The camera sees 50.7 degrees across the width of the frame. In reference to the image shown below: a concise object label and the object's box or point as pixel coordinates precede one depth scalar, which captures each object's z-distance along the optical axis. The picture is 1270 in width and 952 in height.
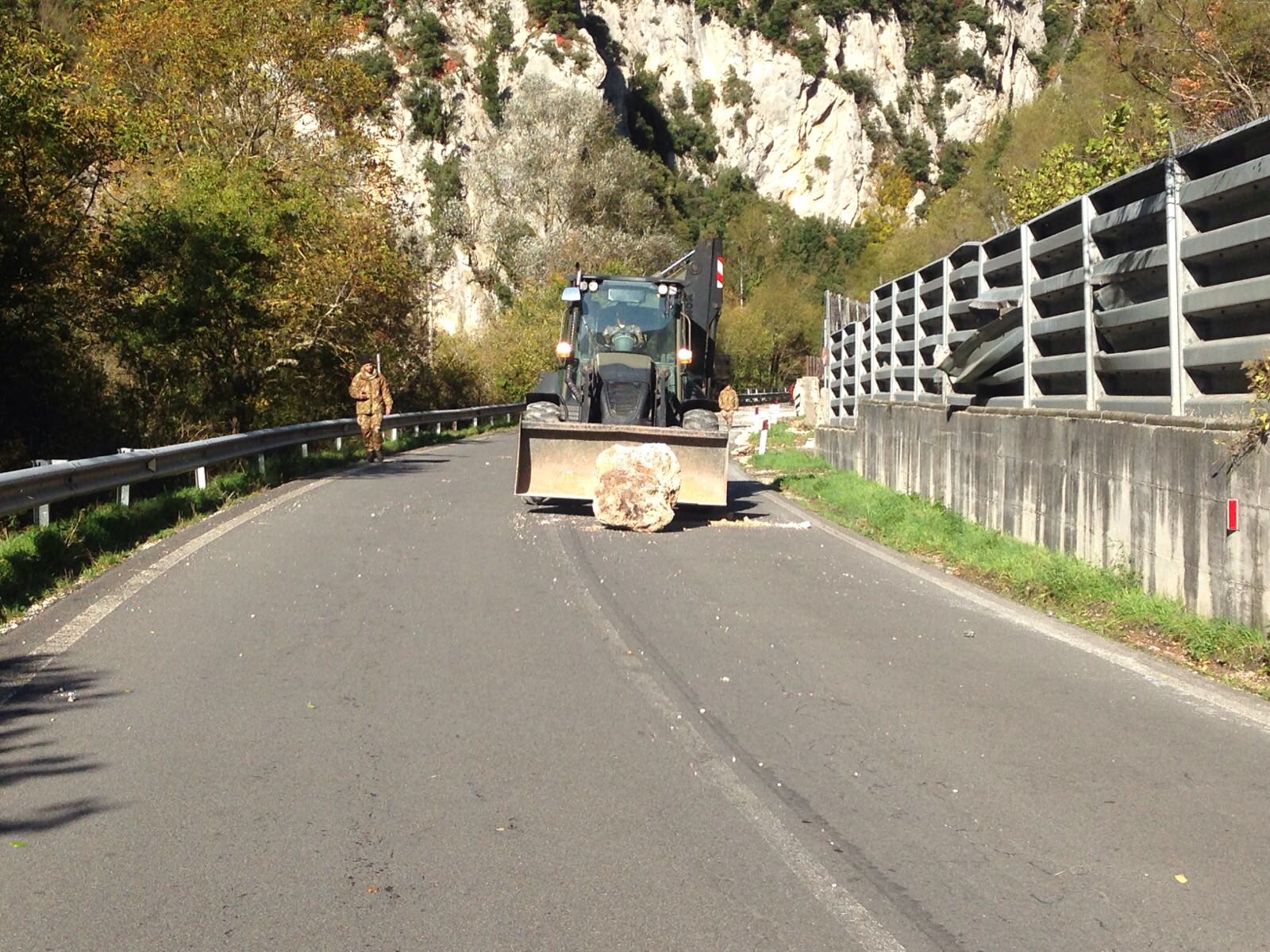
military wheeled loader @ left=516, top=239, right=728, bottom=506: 15.92
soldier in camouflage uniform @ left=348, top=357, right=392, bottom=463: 22.62
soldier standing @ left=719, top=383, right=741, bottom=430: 26.84
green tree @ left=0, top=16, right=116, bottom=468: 15.89
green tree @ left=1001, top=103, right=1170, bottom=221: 20.80
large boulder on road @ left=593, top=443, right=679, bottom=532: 13.62
